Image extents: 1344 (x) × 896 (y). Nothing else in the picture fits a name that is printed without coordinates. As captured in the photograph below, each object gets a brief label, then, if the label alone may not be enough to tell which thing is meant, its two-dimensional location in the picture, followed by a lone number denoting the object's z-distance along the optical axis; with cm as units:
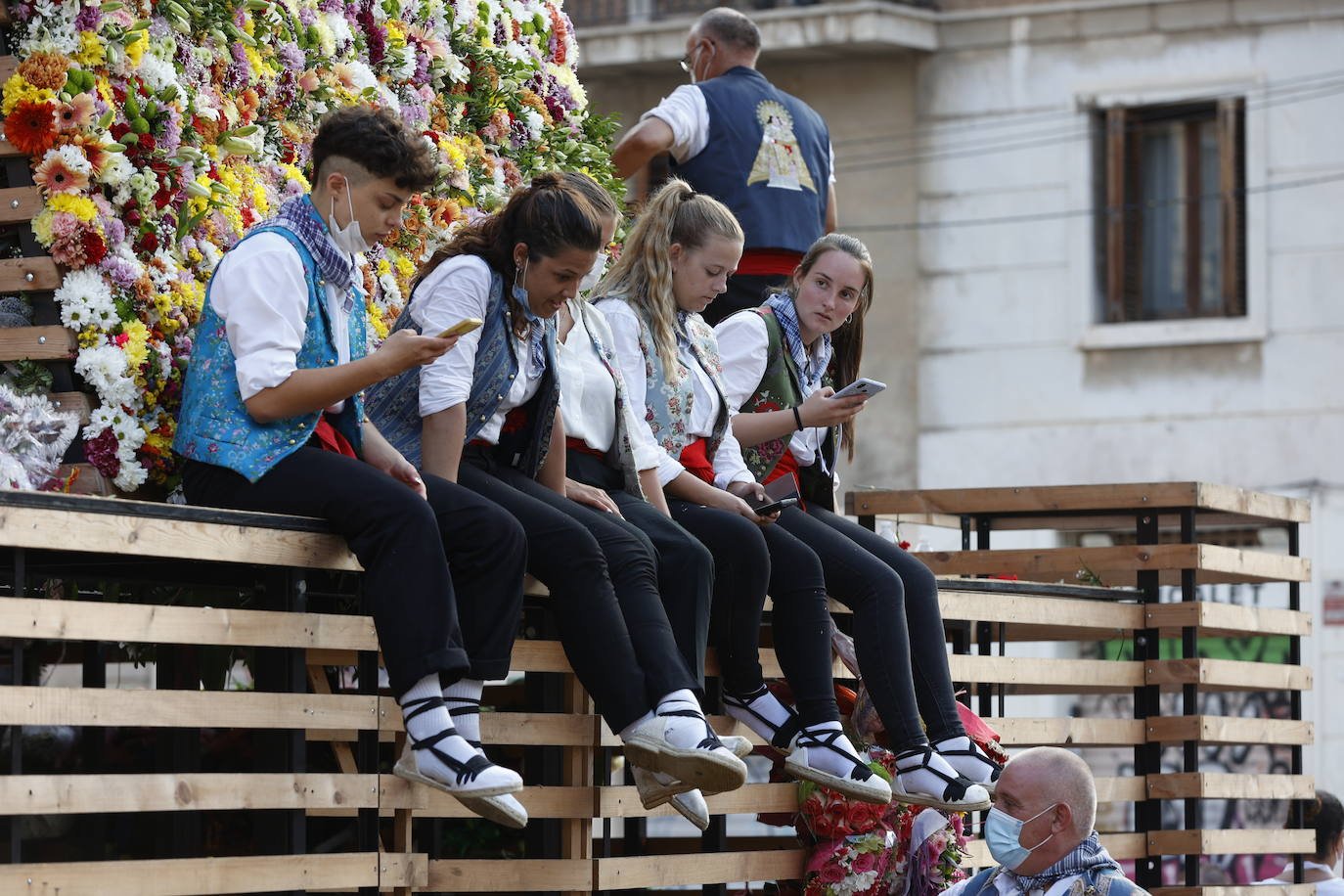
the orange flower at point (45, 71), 1270
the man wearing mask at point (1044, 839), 1257
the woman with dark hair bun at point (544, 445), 1171
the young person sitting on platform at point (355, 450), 1084
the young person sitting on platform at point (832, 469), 1402
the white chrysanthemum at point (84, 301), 1263
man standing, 1717
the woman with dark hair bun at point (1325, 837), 2042
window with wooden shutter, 3522
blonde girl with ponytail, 1329
